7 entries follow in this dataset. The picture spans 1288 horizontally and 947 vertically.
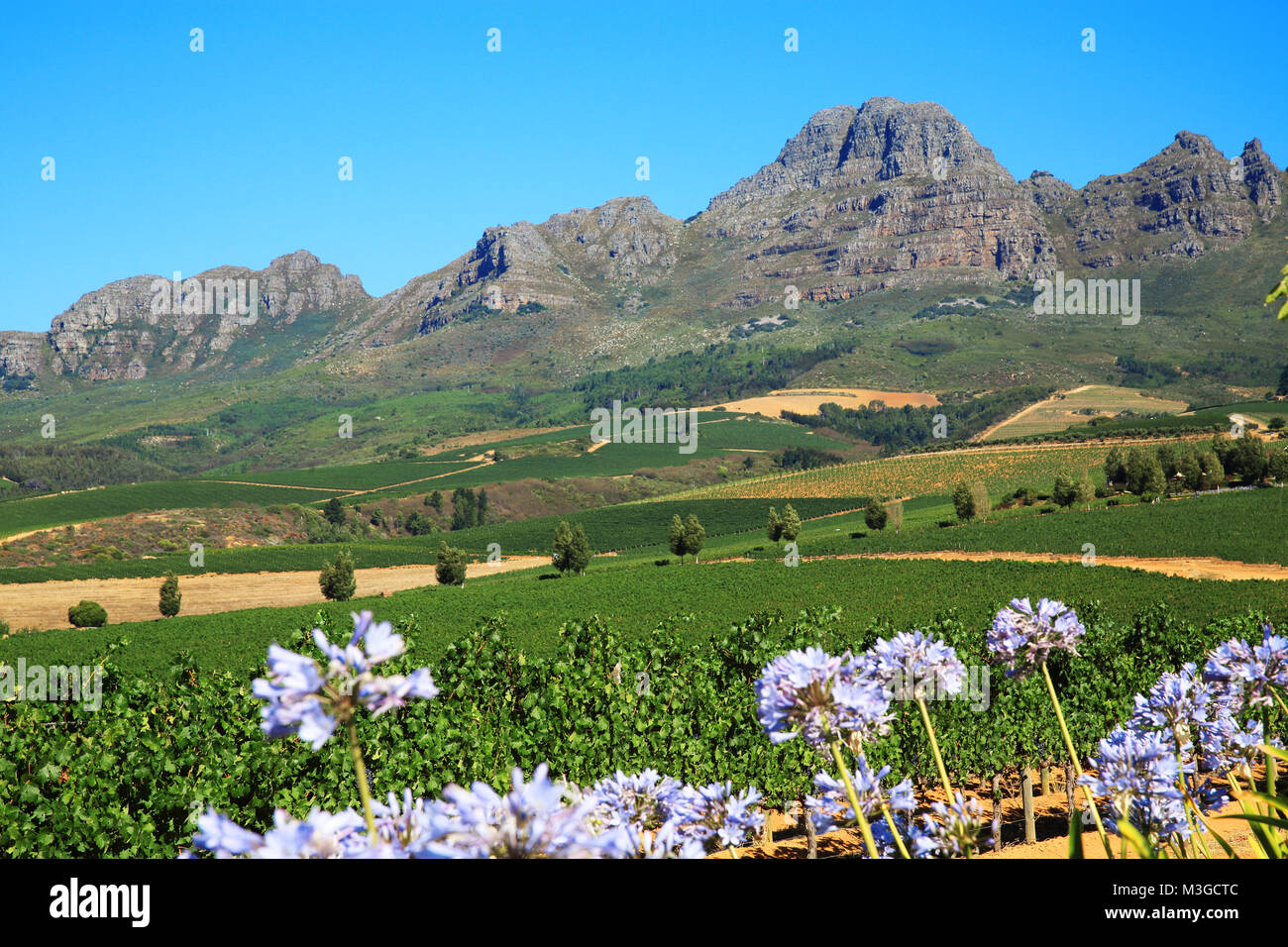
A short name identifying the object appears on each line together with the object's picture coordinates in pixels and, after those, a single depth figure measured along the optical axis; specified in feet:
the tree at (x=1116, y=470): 278.26
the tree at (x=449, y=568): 230.27
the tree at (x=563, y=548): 229.45
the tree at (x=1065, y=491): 254.06
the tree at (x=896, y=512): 265.69
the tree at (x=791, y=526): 254.47
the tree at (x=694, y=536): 242.58
